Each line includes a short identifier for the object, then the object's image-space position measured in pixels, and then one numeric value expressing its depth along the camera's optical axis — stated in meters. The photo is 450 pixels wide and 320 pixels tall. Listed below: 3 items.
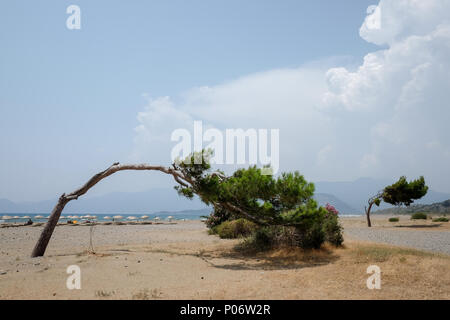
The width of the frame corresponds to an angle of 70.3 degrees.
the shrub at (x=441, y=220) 35.47
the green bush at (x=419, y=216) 42.28
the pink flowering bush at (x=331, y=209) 13.30
